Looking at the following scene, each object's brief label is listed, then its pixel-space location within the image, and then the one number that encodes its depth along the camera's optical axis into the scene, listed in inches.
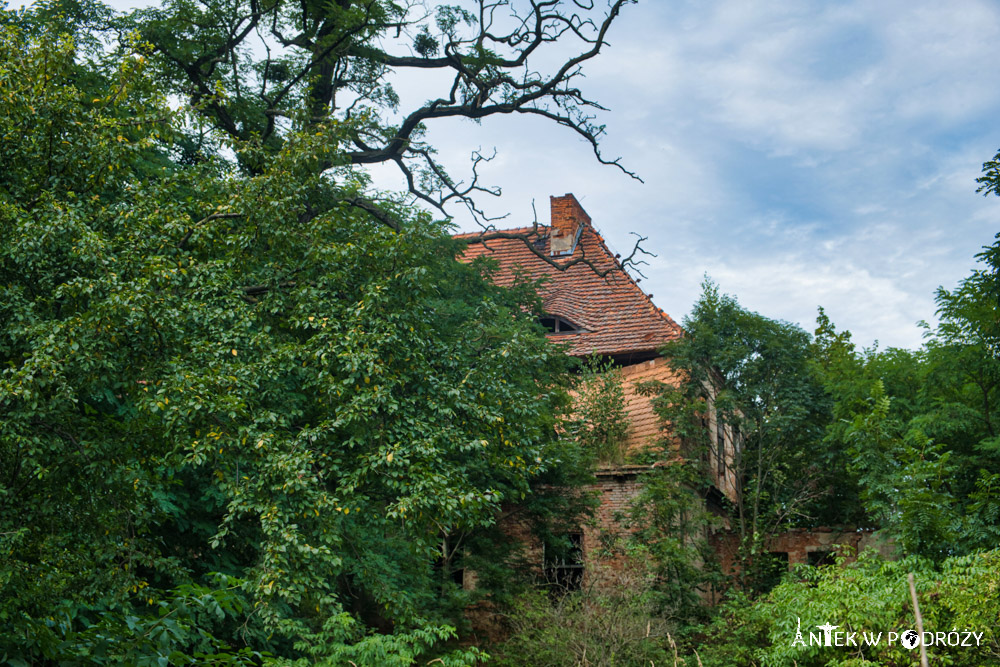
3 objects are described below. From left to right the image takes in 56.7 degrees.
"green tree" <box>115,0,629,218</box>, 601.0
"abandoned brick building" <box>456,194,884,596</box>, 722.2
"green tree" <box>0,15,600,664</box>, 285.9
